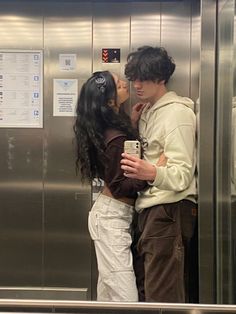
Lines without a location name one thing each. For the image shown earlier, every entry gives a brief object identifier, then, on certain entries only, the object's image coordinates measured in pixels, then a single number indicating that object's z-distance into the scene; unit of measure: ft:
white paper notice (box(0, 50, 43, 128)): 9.13
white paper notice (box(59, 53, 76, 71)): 9.16
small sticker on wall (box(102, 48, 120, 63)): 9.09
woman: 7.30
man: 7.13
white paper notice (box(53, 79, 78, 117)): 9.18
